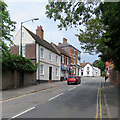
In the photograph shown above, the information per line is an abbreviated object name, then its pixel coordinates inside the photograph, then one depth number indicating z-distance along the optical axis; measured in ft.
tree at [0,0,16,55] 48.92
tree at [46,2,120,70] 27.68
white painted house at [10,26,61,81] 78.74
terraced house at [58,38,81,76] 140.02
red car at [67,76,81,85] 79.90
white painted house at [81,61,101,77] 273.95
